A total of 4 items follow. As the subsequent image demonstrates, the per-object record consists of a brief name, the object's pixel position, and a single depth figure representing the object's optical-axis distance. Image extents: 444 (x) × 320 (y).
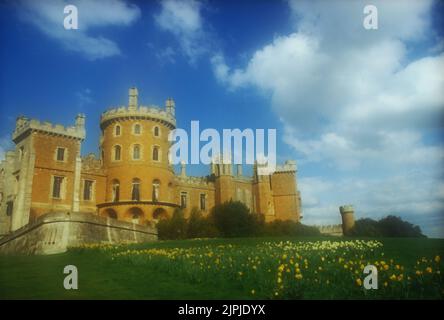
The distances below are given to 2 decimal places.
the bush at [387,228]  44.53
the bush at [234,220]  33.62
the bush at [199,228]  31.17
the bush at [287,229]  37.45
